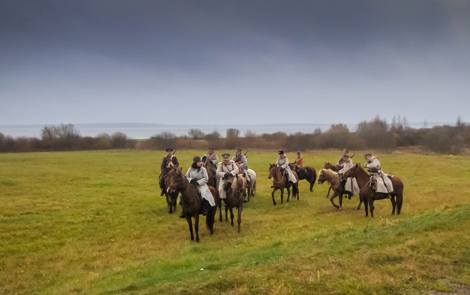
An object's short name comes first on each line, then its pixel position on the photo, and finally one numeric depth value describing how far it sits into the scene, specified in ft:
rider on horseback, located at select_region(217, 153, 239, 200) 39.52
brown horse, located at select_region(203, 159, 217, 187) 50.52
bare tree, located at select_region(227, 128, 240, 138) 238.87
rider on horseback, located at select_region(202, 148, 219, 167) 53.48
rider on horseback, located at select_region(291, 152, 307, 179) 65.98
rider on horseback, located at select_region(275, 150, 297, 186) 56.29
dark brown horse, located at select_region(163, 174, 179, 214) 50.96
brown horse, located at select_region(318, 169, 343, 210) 53.47
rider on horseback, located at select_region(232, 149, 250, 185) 56.75
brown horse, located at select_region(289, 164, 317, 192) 65.78
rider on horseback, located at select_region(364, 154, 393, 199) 43.73
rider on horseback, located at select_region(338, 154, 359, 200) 47.44
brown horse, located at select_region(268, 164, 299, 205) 55.01
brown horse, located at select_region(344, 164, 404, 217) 44.37
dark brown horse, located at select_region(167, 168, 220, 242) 32.30
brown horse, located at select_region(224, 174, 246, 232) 39.78
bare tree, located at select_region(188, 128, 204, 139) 268.33
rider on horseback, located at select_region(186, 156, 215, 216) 35.55
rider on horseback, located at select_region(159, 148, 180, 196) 49.62
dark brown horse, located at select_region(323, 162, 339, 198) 61.93
